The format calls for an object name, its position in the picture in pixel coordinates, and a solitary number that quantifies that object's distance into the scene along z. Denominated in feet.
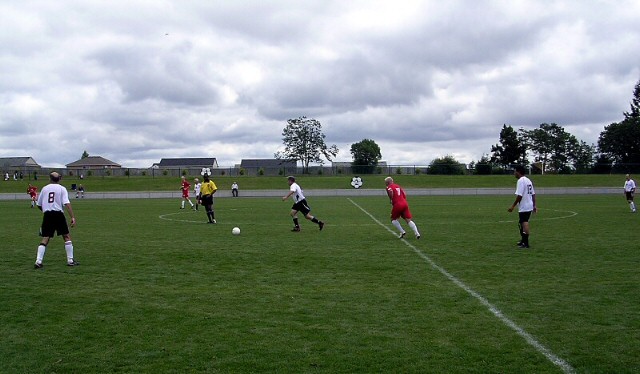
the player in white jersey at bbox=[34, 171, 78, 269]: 37.96
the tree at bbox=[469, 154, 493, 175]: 245.86
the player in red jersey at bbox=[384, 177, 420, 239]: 52.47
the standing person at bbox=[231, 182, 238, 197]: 183.42
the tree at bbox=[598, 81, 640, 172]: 313.94
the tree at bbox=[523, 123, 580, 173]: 390.46
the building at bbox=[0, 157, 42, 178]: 250.82
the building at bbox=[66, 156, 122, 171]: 475.72
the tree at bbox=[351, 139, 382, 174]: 466.29
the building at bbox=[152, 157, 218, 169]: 477.36
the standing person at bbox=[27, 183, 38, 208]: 121.90
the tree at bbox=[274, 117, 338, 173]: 328.90
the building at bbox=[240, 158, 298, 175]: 255.68
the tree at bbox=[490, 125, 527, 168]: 353.51
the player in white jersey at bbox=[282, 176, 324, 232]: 62.18
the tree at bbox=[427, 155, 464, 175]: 246.47
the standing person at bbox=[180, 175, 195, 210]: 110.01
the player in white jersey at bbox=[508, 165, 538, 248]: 46.57
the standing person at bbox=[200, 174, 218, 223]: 71.97
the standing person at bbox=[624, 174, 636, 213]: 90.57
